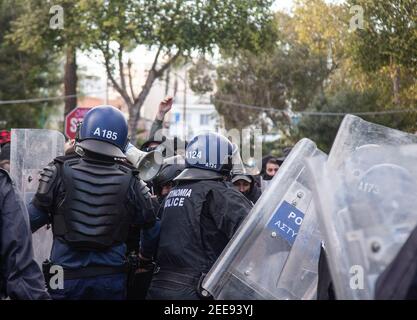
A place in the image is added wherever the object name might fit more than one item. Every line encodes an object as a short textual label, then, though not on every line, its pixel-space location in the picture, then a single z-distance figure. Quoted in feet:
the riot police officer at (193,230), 14.12
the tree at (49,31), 64.03
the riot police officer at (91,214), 13.50
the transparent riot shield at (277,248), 11.43
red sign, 48.34
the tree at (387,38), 43.27
